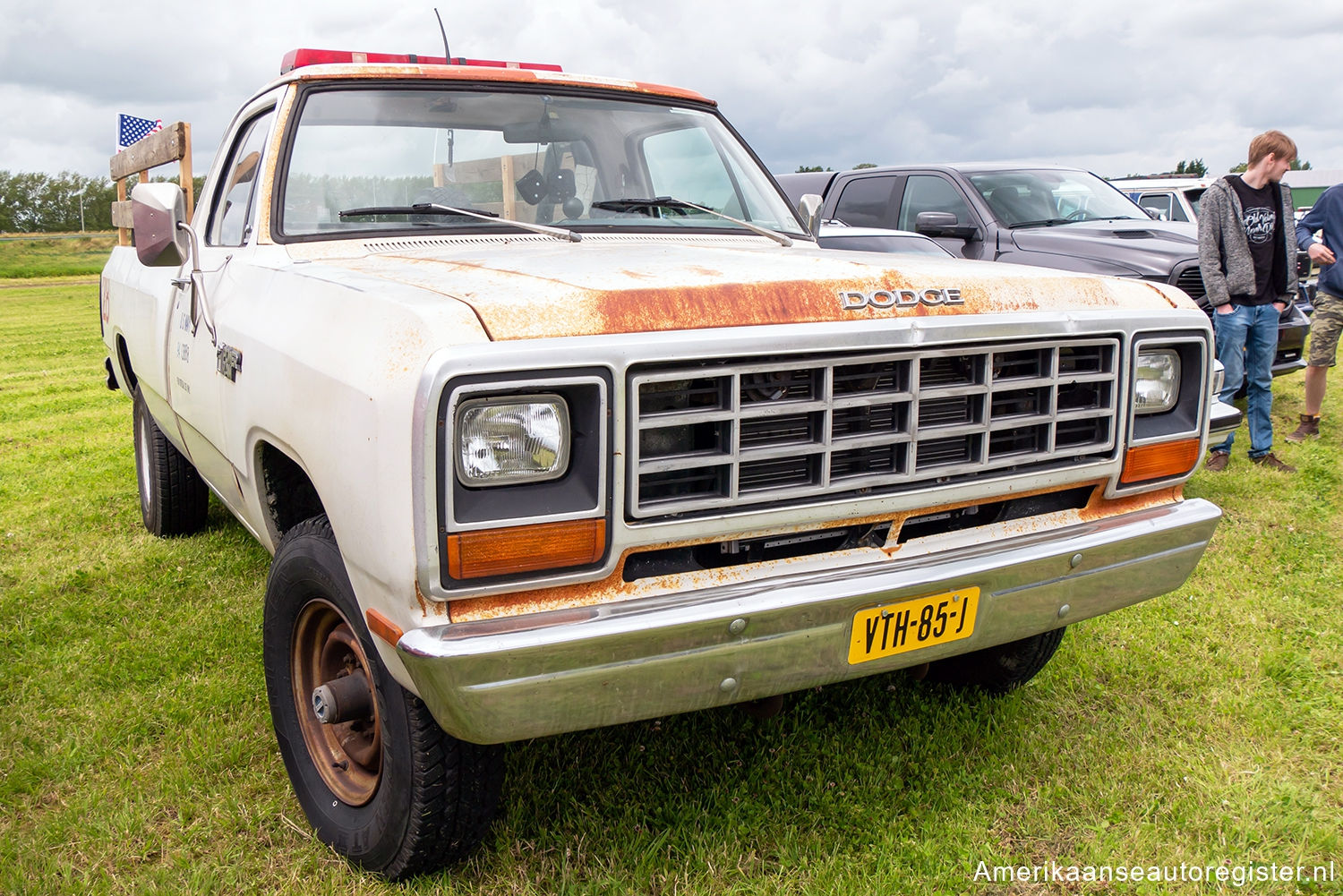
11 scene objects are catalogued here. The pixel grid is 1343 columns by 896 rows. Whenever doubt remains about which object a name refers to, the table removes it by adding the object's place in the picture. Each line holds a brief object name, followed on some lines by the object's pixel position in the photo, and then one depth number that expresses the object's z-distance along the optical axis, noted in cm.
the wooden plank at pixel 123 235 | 605
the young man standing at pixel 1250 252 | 593
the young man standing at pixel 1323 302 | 672
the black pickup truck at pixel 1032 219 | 676
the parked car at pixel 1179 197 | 1252
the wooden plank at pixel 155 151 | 504
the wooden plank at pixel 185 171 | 497
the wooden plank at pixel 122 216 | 582
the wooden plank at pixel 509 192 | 314
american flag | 1189
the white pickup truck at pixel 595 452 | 183
